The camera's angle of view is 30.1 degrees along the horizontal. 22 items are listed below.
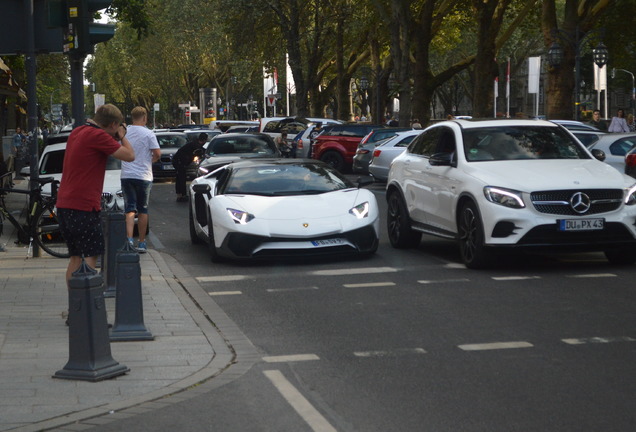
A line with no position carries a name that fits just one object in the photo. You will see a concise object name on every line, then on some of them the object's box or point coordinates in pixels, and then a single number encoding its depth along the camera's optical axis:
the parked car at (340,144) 37.28
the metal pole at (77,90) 13.13
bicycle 14.32
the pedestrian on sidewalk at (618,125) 31.03
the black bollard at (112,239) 10.59
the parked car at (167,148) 37.28
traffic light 12.38
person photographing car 9.02
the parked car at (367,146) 32.00
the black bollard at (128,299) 8.63
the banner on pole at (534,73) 53.83
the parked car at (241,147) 28.78
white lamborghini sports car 13.19
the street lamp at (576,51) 37.59
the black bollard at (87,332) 7.14
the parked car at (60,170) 17.25
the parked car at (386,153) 28.38
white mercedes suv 12.09
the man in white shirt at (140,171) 14.12
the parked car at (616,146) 19.69
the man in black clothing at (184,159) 26.94
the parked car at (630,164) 17.09
